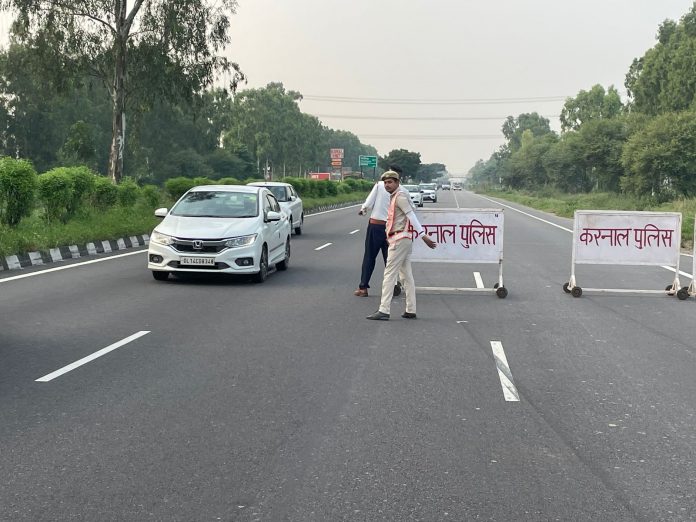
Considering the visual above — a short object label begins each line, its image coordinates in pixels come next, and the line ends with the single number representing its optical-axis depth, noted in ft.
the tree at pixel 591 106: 396.98
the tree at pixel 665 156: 145.38
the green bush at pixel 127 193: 80.84
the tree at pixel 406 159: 518.78
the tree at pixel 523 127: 632.38
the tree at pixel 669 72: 233.96
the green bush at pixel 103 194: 75.72
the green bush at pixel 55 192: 64.18
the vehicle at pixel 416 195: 152.28
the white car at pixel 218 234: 41.83
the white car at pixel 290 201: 81.20
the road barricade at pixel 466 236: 41.47
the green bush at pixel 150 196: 87.51
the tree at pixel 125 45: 107.34
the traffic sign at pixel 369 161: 403.91
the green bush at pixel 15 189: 57.11
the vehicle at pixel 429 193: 201.87
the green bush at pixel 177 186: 97.35
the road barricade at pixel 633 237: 41.14
